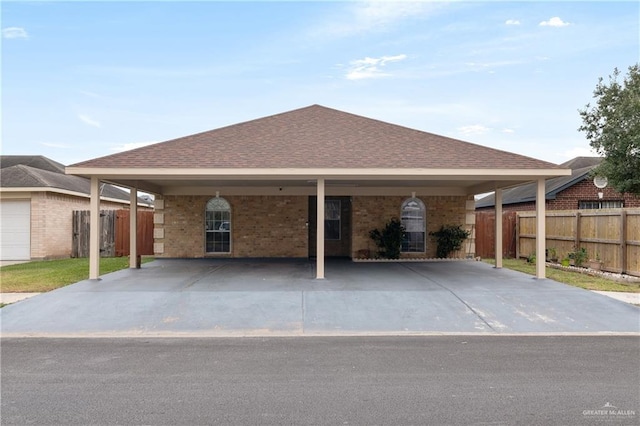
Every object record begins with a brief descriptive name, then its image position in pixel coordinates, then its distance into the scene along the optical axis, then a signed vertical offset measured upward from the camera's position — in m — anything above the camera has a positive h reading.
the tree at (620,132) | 15.76 +2.89
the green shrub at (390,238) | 17.61 -0.73
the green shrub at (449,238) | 17.91 -0.73
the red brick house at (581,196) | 23.27 +1.10
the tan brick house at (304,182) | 12.21 +1.08
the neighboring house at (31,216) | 20.17 +0.02
